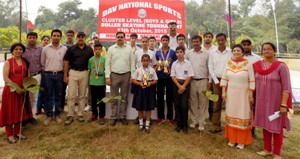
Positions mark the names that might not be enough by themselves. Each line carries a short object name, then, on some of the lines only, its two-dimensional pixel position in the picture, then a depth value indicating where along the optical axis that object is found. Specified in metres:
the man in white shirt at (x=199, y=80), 3.78
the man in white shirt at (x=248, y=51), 3.61
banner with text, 7.89
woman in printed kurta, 3.15
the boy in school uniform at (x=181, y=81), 3.63
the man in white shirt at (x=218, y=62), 3.59
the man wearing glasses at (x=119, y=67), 3.82
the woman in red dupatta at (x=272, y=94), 2.86
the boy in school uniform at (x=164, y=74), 3.86
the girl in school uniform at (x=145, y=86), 3.72
